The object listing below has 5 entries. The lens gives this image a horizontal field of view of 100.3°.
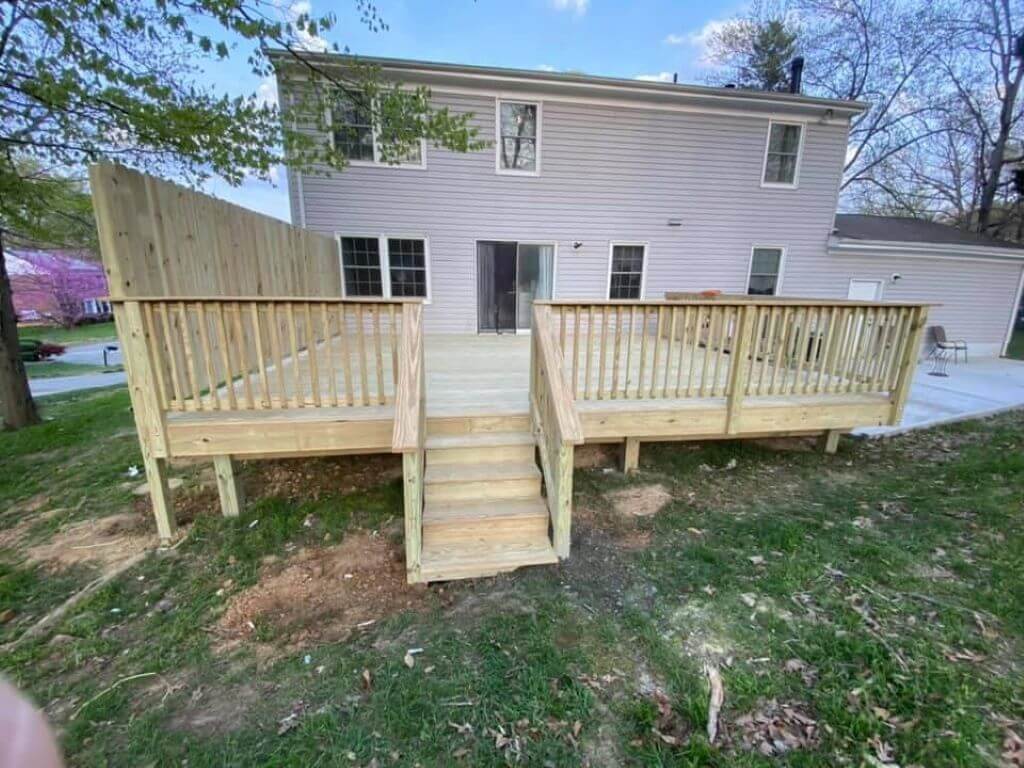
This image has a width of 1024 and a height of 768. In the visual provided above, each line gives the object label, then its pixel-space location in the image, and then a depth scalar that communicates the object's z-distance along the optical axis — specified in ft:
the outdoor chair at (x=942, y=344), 31.83
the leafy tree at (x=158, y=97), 14.02
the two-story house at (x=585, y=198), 24.91
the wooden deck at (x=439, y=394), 9.35
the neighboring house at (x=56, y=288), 57.82
